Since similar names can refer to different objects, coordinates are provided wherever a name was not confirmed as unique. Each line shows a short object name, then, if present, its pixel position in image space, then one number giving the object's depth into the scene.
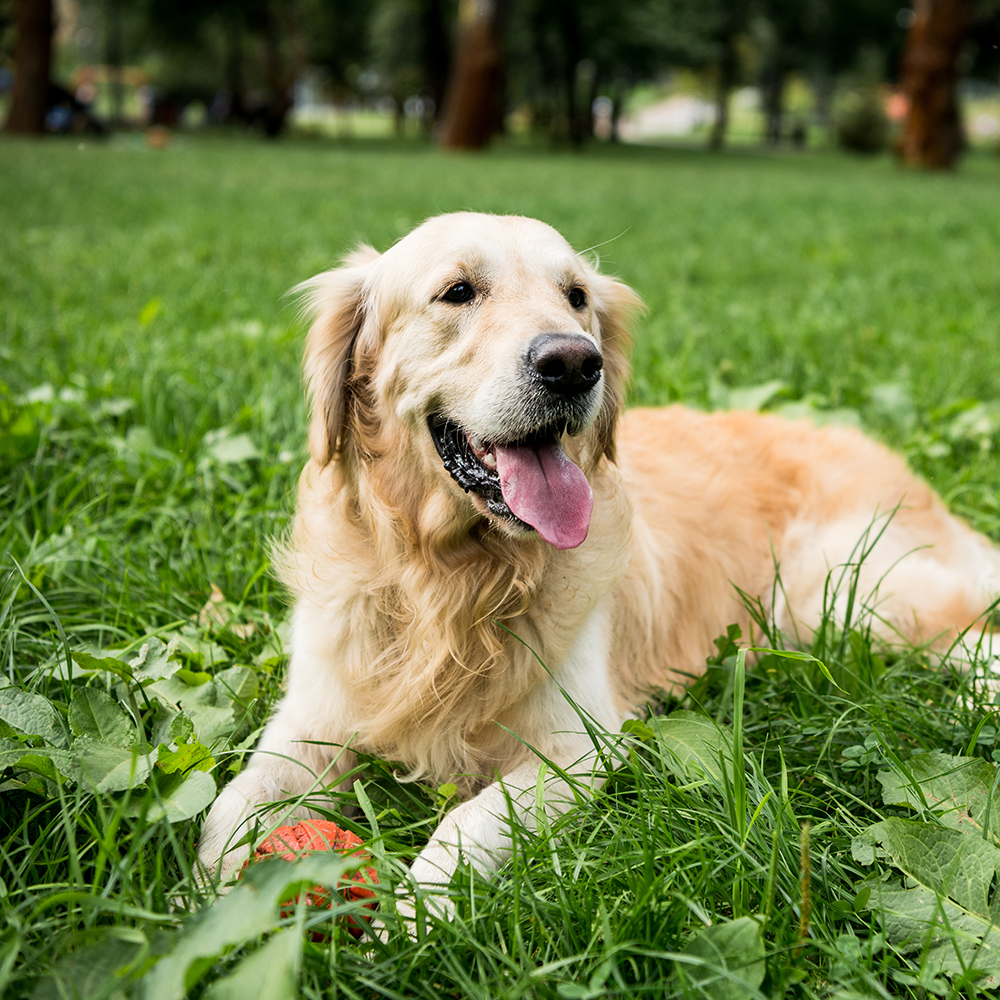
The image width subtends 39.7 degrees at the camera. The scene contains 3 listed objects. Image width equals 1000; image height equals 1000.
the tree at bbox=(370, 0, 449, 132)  25.82
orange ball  0.62
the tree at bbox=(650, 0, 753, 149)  28.86
